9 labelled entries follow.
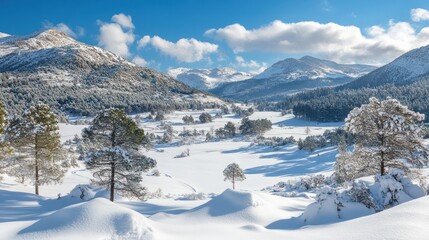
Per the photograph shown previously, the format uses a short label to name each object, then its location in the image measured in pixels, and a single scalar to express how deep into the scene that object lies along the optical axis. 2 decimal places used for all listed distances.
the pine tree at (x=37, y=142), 28.72
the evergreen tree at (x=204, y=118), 189.88
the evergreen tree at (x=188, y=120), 187.12
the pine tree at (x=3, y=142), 27.70
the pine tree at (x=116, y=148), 26.11
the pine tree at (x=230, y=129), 151.38
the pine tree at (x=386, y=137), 21.28
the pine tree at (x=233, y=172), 57.97
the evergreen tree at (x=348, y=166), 22.92
